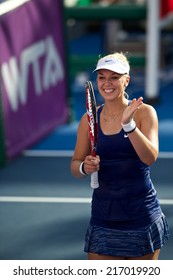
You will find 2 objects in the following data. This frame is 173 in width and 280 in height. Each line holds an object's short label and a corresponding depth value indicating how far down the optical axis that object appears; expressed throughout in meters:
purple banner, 21.27
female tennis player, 10.59
